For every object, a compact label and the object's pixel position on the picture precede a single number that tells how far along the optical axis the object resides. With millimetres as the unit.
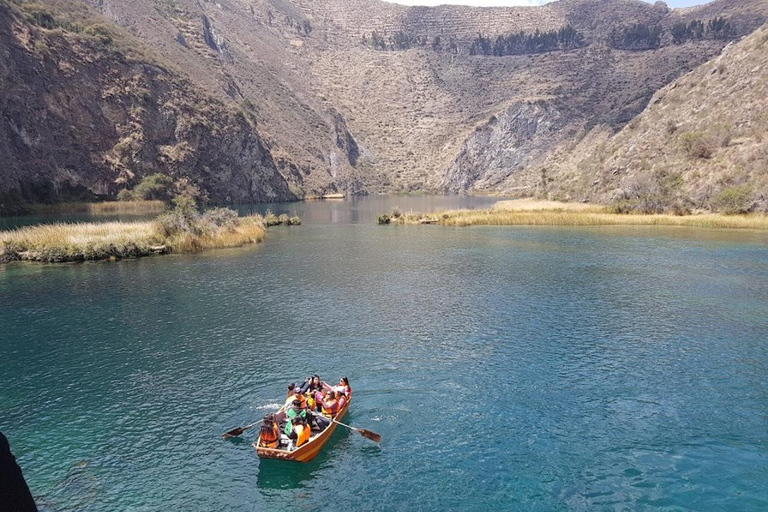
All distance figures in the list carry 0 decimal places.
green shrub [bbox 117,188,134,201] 123312
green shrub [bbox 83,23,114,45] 136500
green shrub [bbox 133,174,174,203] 125962
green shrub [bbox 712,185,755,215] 86438
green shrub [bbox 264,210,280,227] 100562
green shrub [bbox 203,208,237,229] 76312
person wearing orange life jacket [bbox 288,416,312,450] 19547
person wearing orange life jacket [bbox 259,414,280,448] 19250
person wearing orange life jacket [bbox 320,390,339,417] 22078
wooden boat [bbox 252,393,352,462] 18984
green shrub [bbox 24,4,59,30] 124438
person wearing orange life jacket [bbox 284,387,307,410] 21516
